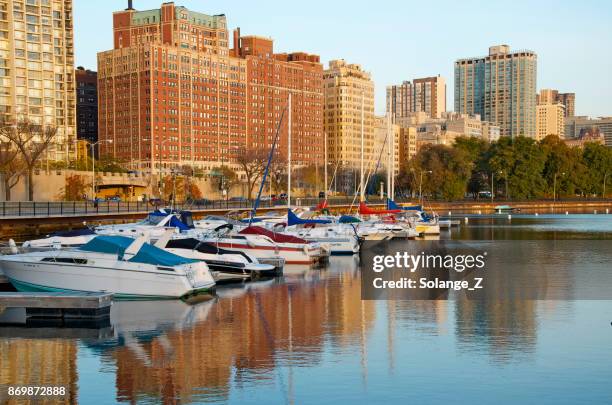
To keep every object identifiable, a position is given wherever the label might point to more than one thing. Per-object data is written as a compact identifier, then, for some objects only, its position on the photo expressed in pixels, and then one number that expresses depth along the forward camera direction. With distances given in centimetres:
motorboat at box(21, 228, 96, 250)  4889
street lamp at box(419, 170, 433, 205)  17902
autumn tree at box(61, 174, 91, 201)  13852
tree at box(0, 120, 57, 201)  10988
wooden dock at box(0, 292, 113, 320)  3014
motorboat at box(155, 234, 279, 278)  4306
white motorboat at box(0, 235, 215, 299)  3475
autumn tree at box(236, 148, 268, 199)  18138
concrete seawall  7144
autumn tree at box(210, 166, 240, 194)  18815
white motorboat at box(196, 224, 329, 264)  4994
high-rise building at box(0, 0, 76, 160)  17425
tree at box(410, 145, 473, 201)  19000
